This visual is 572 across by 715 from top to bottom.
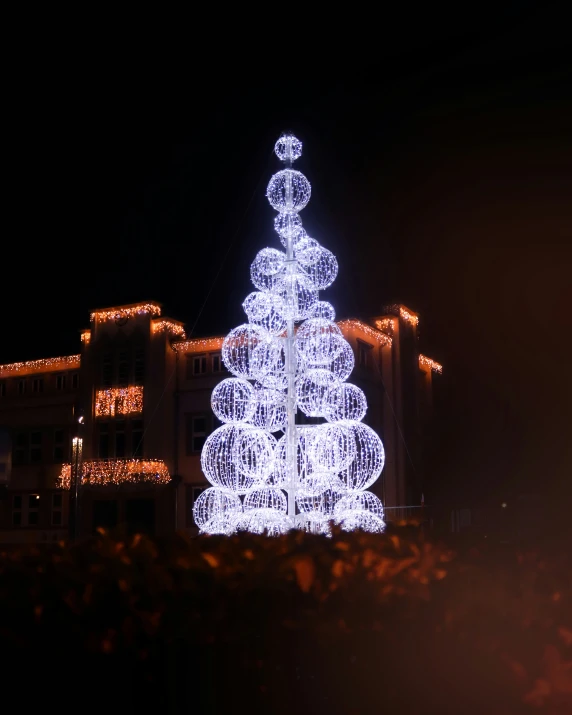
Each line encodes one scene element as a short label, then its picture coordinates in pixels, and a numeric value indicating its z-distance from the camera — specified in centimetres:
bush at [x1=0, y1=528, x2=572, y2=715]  360
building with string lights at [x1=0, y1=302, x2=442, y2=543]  2836
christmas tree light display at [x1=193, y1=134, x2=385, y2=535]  1645
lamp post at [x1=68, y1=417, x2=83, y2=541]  2019
